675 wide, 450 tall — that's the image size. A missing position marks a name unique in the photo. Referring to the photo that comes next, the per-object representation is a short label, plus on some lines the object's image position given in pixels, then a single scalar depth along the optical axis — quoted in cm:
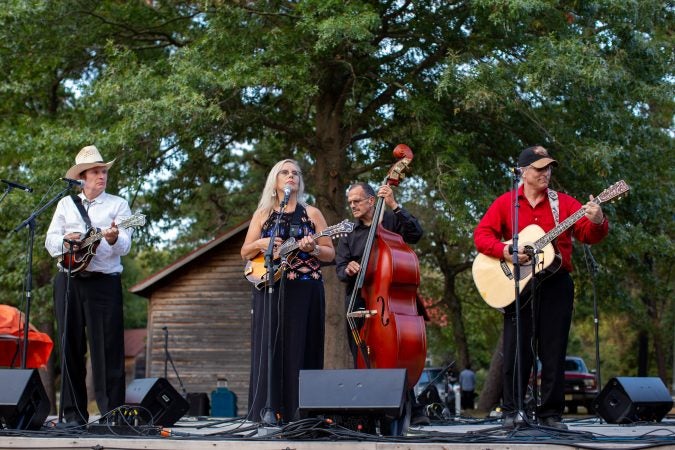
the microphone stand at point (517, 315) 579
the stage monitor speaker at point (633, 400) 681
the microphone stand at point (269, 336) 593
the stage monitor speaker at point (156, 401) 669
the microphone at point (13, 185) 699
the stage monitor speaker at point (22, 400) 591
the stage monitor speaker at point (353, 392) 519
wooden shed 2134
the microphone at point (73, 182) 679
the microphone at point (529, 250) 601
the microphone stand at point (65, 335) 651
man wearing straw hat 668
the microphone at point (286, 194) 633
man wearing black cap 618
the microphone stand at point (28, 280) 650
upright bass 661
